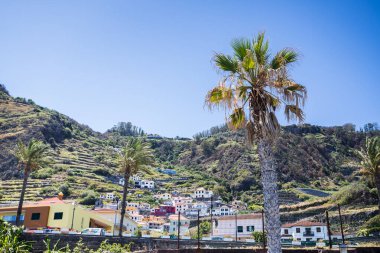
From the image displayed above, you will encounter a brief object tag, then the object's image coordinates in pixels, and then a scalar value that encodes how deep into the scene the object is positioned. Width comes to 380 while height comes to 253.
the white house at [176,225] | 101.38
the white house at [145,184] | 163.62
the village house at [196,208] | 130.25
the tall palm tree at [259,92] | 11.88
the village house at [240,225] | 68.56
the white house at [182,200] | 141.88
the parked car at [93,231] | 41.37
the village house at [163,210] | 127.88
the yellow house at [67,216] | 47.81
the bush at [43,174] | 125.98
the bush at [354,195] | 74.92
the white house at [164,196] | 150.95
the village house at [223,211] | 125.89
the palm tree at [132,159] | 39.41
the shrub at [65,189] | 110.86
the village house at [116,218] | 63.12
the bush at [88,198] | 106.68
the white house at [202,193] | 153.62
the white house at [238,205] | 132.39
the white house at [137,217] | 105.62
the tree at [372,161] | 30.91
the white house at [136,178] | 166.00
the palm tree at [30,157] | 41.85
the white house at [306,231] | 64.06
